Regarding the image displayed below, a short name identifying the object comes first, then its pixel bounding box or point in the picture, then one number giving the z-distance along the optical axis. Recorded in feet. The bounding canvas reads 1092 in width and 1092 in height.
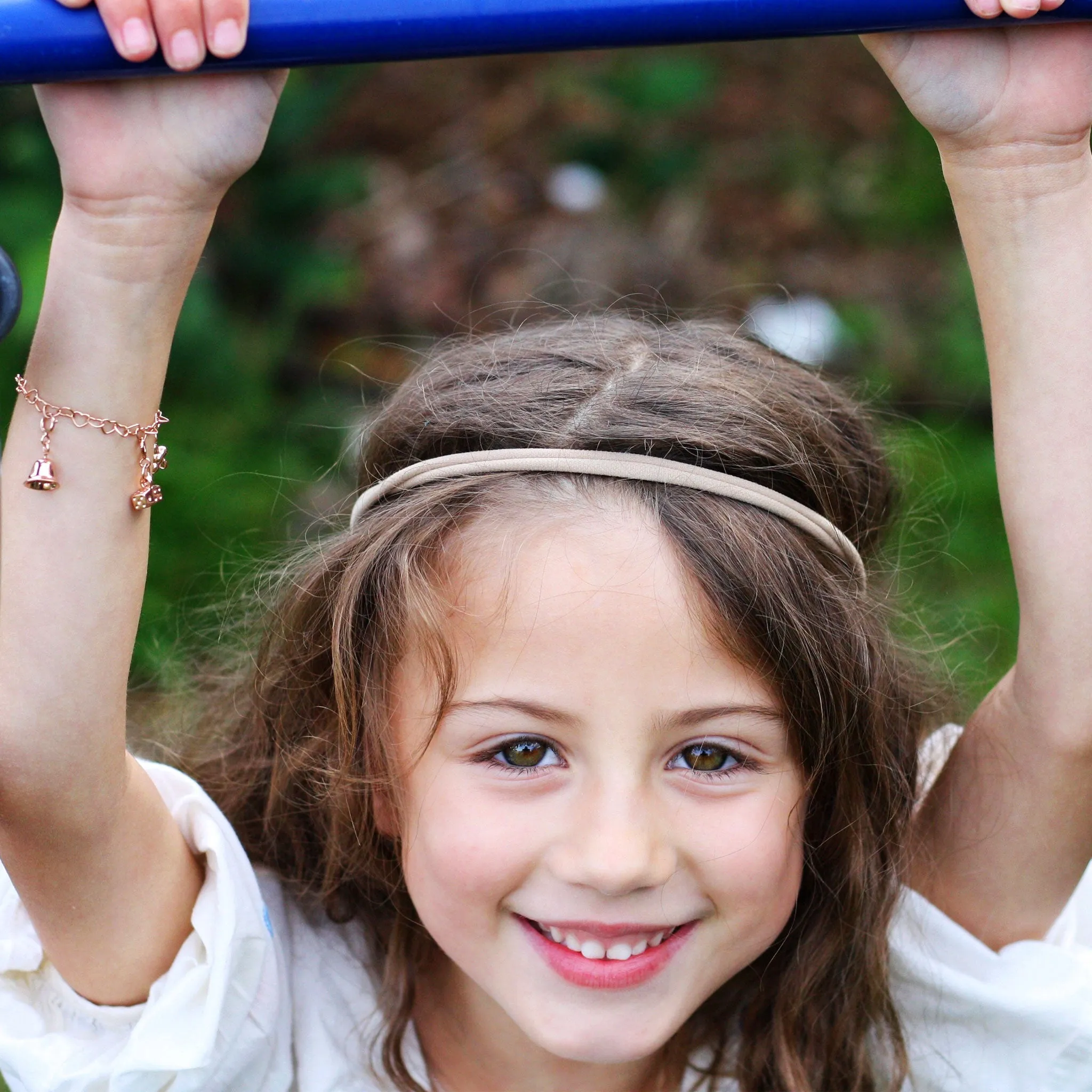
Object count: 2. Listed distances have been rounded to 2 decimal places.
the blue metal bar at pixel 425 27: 2.75
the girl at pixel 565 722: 2.88
